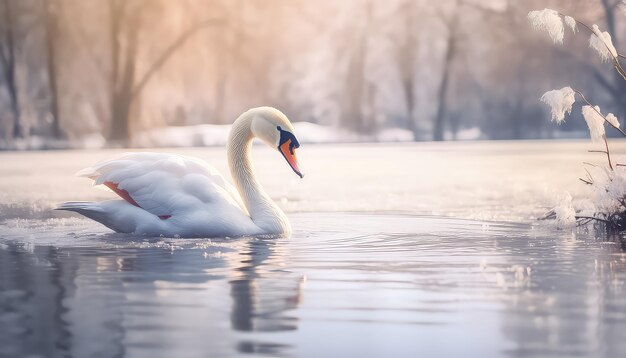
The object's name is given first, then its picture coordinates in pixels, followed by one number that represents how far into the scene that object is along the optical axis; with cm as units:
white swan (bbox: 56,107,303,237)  776
